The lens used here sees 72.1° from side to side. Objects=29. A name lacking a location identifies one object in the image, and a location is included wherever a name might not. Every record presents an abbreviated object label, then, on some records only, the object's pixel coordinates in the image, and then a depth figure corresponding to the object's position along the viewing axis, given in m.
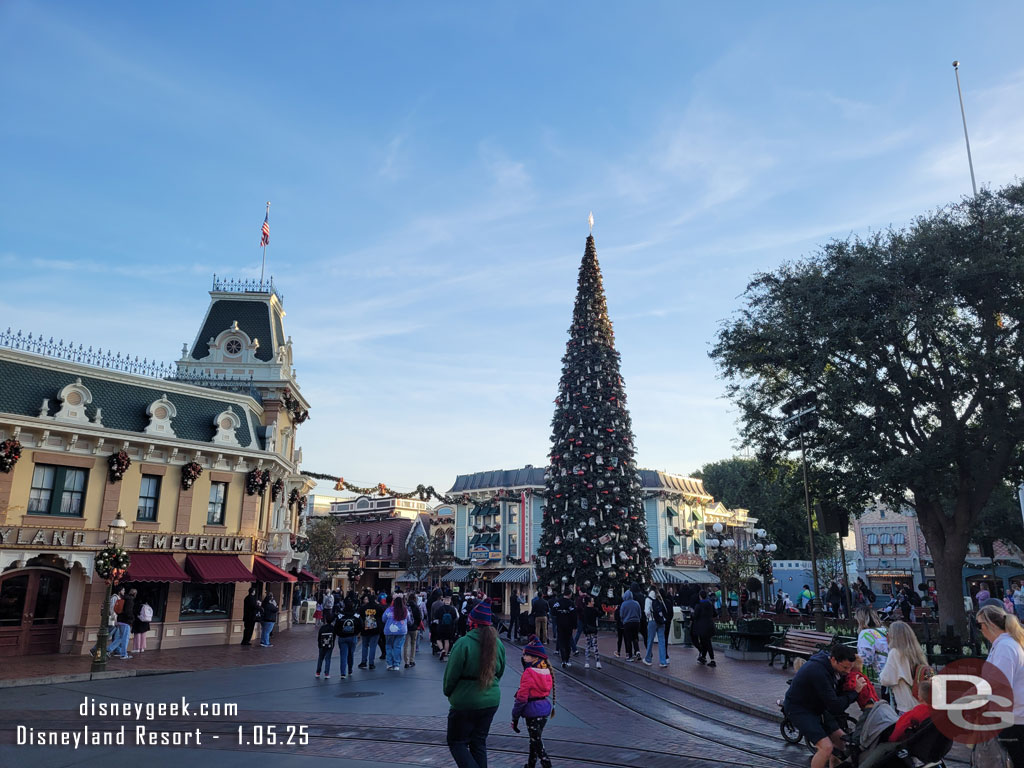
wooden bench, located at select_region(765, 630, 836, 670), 13.36
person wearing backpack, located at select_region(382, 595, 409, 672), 16.95
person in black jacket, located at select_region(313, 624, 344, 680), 15.88
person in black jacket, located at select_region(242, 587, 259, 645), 24.89
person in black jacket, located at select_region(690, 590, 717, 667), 16.64
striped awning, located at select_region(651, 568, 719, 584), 47.03
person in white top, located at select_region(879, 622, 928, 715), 6.71
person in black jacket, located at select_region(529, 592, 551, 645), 19.44
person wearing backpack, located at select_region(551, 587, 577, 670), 17.98
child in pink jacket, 7.58
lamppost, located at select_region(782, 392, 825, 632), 20.03
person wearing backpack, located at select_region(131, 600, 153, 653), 21.45
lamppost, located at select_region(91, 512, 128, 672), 16.80
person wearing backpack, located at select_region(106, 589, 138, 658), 20.14
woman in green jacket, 6.36
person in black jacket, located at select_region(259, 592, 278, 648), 24.14
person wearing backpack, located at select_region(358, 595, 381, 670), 17.05
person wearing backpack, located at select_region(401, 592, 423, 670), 18.33
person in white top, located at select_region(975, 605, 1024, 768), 5.46
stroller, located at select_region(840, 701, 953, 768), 5.23
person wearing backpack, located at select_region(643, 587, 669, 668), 16.56
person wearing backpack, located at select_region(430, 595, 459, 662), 19.36
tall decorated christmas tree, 29.20
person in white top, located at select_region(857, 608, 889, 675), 9.24
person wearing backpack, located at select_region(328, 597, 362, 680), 15.58
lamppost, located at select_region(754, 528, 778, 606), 26.62
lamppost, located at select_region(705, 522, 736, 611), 24.97
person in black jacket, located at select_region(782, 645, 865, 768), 6.50
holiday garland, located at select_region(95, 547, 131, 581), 18.59
